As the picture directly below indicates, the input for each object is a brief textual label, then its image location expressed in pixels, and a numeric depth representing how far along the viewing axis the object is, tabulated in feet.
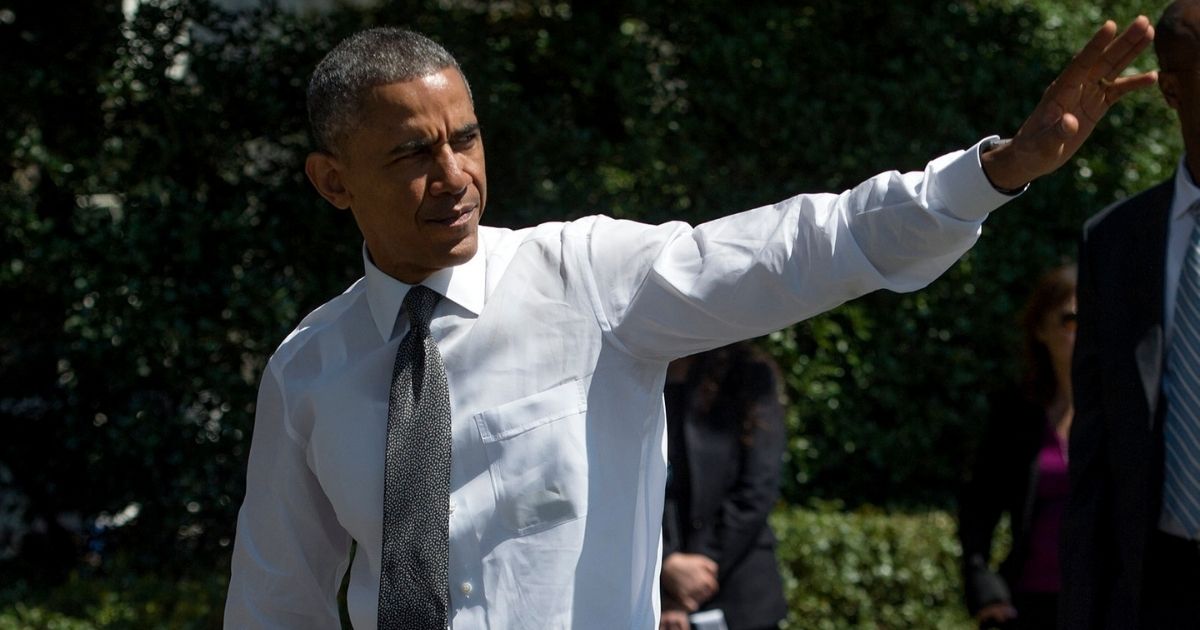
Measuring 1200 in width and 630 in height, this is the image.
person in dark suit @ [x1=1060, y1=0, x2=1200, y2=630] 22.07
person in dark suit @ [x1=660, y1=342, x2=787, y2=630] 29.22
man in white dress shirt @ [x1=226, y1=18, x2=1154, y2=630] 15.64
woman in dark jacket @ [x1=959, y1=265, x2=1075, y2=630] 29.60
